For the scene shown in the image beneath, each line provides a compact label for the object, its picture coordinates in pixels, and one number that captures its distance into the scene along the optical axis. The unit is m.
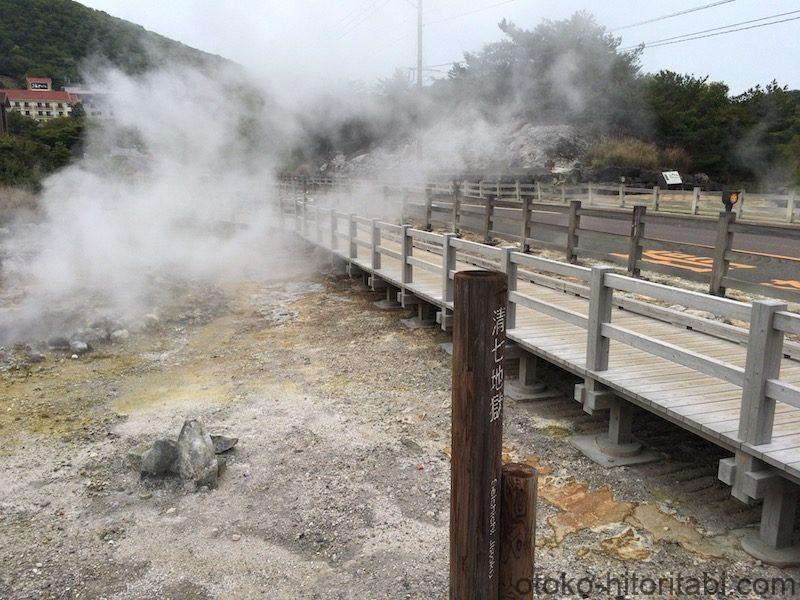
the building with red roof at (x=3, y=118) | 36.25
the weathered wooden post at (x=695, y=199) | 17.27
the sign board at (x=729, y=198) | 10.72
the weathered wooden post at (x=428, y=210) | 14.30
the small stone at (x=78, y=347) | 7.76
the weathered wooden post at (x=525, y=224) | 10.65
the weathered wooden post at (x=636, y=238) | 8.22
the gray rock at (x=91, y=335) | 8.11
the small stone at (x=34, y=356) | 7.43
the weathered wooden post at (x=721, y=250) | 6.93
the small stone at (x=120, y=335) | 8.28
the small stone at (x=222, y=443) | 4.87
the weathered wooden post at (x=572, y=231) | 9.37
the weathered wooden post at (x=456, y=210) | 13.47
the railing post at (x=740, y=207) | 16.61
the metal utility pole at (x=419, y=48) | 25.94
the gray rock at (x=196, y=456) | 4.42
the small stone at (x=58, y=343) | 7.88
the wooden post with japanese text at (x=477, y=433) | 1.94
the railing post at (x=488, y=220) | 11.75
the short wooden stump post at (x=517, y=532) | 2.07
